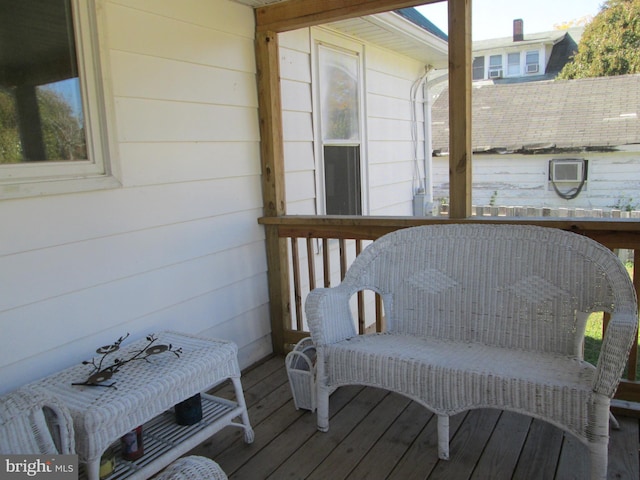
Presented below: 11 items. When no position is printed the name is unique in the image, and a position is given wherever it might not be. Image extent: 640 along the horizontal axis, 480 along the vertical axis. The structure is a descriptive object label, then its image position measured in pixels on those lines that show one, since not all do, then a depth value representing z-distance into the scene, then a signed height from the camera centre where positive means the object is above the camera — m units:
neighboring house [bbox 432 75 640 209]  8.80 +0.26
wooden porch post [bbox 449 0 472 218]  2.51 +0.27
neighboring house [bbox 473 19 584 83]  13.07 +2.78
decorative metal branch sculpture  1.87 -0.74
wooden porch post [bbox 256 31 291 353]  3.11 -0.01
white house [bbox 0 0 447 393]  1.99 -0.01
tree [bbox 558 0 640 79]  10.66 +2.44
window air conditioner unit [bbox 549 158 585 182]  8.94 -0.22
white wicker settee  1.79 -0.72
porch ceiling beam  2.68 +0.86
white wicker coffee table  1.67 -0.80
